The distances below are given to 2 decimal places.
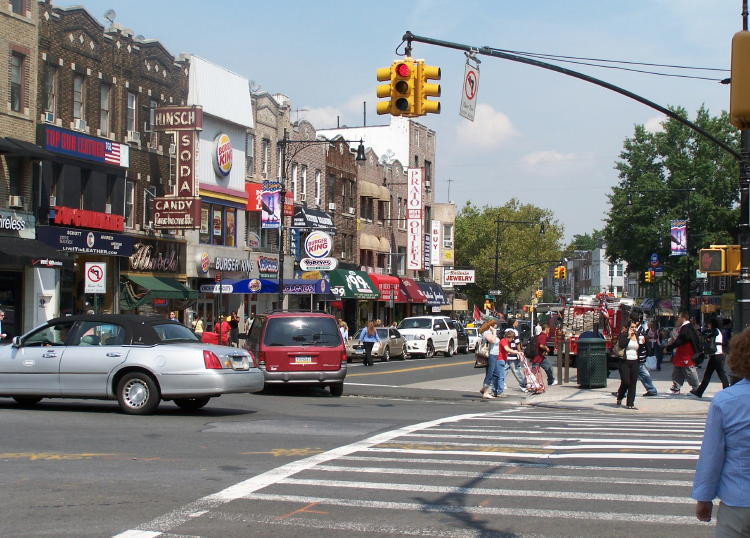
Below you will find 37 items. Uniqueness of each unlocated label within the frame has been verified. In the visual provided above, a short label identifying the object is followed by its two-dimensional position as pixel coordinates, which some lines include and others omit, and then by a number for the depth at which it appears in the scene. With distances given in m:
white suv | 46.06
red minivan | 21.61
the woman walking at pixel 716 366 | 21.31
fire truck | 40.03
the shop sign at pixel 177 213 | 39.41
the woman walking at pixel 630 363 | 19.34
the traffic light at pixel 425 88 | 17.09
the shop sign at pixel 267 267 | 48.06
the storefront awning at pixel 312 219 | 47.75
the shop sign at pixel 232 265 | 44.38
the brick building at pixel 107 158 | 34.56
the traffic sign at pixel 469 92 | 17.69
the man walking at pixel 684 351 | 21.28
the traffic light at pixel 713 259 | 18.80
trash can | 25.22
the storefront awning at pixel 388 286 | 58.91
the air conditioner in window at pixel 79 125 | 35.81
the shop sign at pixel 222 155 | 44.78
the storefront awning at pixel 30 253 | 30.80
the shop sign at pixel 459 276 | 72.62
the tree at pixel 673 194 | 68.75
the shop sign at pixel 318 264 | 46.00
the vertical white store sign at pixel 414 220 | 65.94
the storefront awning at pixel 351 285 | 53.69
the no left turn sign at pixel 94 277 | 26.88
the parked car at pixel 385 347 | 41.21
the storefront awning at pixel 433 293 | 69.12
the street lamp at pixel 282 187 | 40.25
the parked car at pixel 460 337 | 50.28
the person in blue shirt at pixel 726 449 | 4.86
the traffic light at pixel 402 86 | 16.91
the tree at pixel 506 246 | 98.50
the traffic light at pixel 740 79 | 8.69
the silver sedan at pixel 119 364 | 15.76
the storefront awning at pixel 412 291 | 65.31
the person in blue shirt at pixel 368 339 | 37.31
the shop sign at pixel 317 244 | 46.41
